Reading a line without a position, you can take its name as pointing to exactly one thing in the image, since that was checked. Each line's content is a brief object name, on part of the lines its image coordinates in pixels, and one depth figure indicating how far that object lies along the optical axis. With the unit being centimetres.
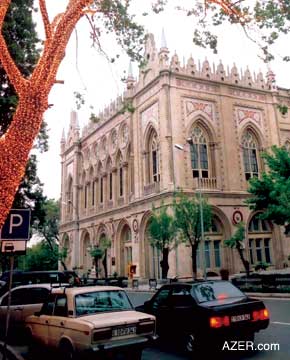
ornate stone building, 2697
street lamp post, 2040
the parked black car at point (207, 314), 637
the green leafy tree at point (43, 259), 5388
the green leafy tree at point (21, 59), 1380
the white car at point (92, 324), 561
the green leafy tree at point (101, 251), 3231
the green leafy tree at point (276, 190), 1794
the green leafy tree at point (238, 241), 2275
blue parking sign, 678
